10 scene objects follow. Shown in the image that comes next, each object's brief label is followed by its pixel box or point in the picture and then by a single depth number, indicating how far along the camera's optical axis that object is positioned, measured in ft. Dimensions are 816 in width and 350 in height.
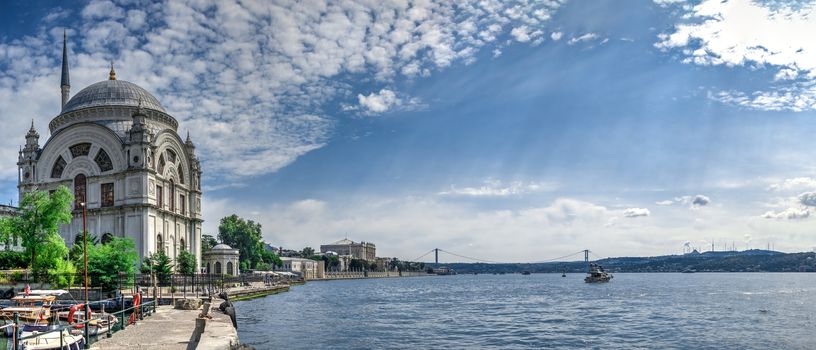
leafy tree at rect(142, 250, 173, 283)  153.48
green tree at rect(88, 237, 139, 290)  120.47
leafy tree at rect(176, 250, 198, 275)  180.24
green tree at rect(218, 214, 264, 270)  329.31
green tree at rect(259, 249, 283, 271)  398.46
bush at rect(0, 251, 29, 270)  137.39
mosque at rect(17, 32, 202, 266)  171.12
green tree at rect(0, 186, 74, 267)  129.90
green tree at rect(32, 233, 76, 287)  129.29
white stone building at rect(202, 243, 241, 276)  229.25
